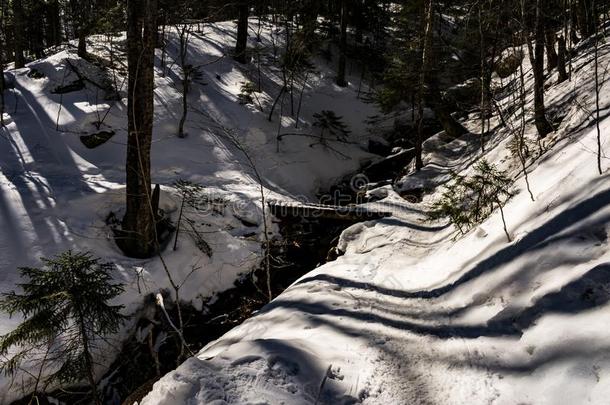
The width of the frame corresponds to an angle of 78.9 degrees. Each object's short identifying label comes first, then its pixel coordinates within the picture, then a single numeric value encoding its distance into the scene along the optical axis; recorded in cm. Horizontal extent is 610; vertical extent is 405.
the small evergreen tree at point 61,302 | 325
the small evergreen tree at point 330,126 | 1559
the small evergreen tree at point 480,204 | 556
